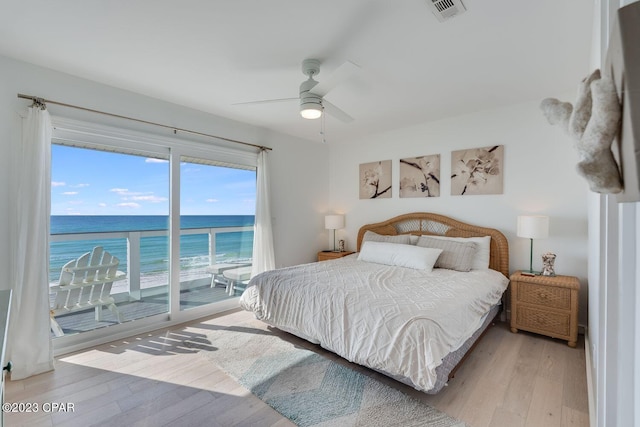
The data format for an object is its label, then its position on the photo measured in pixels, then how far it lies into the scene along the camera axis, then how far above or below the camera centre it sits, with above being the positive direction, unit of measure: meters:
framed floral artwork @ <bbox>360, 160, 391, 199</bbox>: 4.59 +0.55
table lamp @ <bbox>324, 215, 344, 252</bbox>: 4.91 -0.13
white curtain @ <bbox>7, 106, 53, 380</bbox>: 2.36 -0.34
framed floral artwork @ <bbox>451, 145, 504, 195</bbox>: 3.57 +0.56
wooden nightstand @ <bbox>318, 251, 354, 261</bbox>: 4.71 -0.66
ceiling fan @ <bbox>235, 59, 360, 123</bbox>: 2.28 +0.99
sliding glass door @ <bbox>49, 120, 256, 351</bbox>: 2.81 -0.17
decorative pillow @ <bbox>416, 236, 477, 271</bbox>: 3.31 -0.47
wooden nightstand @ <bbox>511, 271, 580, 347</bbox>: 2.75 -0.91
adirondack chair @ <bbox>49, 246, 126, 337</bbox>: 2.81 -0.71
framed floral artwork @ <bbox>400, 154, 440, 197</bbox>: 4.07 +0.55
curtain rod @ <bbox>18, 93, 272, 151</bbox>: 2.46 +0.99
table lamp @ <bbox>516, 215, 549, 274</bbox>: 3.00 -0.14
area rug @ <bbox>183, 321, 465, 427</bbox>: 1.86 -1.29
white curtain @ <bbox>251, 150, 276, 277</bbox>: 4.10 -0.20
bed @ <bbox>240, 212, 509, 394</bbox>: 1.89 -0.68
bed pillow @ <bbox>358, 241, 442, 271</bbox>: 3.34 -0.50
